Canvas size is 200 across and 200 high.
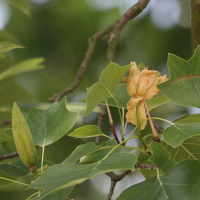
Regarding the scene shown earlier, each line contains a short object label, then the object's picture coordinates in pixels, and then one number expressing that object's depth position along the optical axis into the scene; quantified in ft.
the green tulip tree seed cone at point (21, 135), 7.16
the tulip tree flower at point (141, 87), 7.17
